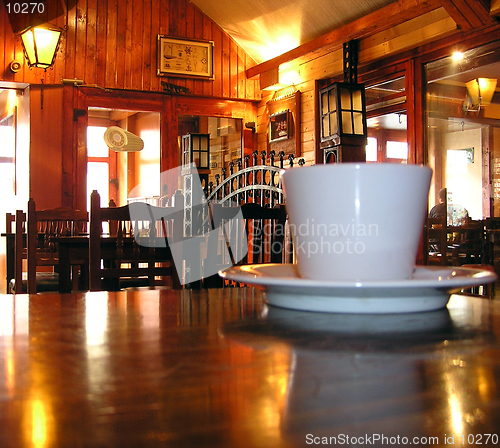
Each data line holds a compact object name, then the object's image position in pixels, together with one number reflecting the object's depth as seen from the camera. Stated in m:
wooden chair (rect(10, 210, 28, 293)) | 2.70
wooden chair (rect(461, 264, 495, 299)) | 3.71
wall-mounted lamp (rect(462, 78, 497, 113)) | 3.67
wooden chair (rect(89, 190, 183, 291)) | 1.73
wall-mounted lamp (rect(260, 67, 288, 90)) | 5.74
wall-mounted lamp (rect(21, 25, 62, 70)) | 4.55
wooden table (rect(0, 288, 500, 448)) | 0.17
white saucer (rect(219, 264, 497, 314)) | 0.38
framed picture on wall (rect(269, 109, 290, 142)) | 5.66
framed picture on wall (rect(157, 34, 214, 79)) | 5.80
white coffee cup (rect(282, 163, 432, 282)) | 0.41
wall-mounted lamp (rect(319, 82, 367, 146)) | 4.13
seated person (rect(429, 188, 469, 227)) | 3.91
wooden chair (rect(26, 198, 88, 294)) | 2.42
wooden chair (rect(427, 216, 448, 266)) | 4.04
